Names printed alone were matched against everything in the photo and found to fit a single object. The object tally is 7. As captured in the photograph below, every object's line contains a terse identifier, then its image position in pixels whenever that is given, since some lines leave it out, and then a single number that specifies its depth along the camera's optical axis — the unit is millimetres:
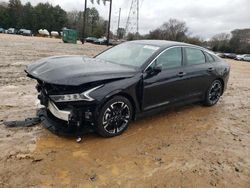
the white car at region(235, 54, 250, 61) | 30032
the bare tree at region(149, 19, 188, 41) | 44149
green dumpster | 25625
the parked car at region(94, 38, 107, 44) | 33954
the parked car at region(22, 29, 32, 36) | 42617
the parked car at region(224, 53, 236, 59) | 31931
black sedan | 2754
